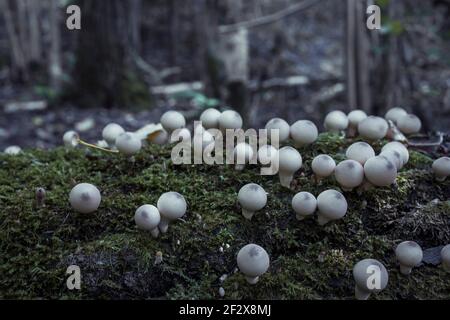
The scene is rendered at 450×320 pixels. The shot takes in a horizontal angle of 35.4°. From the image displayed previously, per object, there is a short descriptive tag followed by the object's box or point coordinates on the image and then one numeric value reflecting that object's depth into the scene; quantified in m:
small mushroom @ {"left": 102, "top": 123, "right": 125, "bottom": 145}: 0.71
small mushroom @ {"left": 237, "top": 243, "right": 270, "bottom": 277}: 0.55
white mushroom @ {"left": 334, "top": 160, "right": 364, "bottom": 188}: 0.60
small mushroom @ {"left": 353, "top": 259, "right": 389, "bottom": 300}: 0.54
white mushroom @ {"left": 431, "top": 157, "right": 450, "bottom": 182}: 0.64
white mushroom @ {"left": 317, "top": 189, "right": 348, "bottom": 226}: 0.59
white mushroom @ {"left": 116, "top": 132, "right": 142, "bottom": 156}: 0.66
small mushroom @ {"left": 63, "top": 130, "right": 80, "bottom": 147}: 0.76
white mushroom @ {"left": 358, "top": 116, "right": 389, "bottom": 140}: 0.67
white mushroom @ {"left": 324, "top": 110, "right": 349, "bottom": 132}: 0.73
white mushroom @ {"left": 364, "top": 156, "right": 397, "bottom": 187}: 0.59
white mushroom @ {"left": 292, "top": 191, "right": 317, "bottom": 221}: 0.59
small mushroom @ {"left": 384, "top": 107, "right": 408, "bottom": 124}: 0.74
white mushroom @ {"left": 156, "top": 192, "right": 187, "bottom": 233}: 0.58
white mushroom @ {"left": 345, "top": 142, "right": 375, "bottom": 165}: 0.62
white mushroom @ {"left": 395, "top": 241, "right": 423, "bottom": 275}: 0.57
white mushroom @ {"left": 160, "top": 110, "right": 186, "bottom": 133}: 0.70
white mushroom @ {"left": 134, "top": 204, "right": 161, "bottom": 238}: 0.57
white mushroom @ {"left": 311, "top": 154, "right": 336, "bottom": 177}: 0.62
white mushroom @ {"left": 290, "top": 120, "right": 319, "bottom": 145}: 0.66
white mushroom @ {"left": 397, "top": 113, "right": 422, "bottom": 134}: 0.72
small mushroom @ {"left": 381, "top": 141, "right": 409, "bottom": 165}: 0.65
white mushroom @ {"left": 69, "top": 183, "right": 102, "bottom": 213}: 0.59
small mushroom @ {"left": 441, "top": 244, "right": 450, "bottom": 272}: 0.57
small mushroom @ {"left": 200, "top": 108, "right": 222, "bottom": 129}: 0.69
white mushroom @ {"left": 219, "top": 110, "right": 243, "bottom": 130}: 0.68
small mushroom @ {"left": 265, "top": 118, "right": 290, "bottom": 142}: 0.67
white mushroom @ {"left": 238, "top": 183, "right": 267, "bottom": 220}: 0.59
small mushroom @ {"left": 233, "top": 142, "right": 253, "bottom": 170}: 0.66
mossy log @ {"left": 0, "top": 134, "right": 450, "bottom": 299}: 0.57
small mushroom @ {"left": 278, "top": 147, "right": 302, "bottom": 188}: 0.62
